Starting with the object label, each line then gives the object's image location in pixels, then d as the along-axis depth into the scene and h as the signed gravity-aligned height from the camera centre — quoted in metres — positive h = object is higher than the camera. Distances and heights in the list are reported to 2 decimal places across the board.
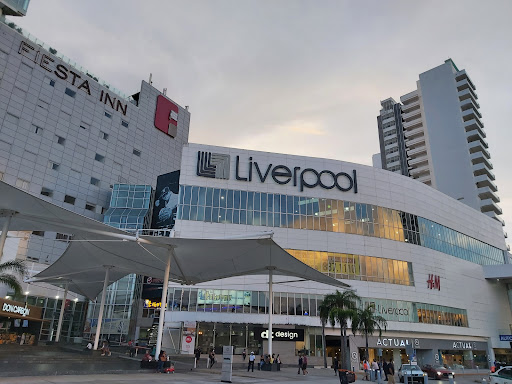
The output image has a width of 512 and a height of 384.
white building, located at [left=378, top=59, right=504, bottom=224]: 103.75 +54.17
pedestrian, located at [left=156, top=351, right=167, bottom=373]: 24.09 -1.75
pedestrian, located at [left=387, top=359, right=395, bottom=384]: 24.31 -2.07
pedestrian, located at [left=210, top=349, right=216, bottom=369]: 33.75 -2.07
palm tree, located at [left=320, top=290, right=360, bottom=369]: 38.41 +2.88
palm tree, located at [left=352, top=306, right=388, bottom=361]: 39.50 +1.65
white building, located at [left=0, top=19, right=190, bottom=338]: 62.22 +33.72
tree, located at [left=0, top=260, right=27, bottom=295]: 29.91 +3.69
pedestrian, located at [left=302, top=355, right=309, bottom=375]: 34.62 -2.41
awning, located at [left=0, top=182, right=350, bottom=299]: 20.00 +5.13
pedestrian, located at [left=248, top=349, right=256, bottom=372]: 32.43 -2.02
